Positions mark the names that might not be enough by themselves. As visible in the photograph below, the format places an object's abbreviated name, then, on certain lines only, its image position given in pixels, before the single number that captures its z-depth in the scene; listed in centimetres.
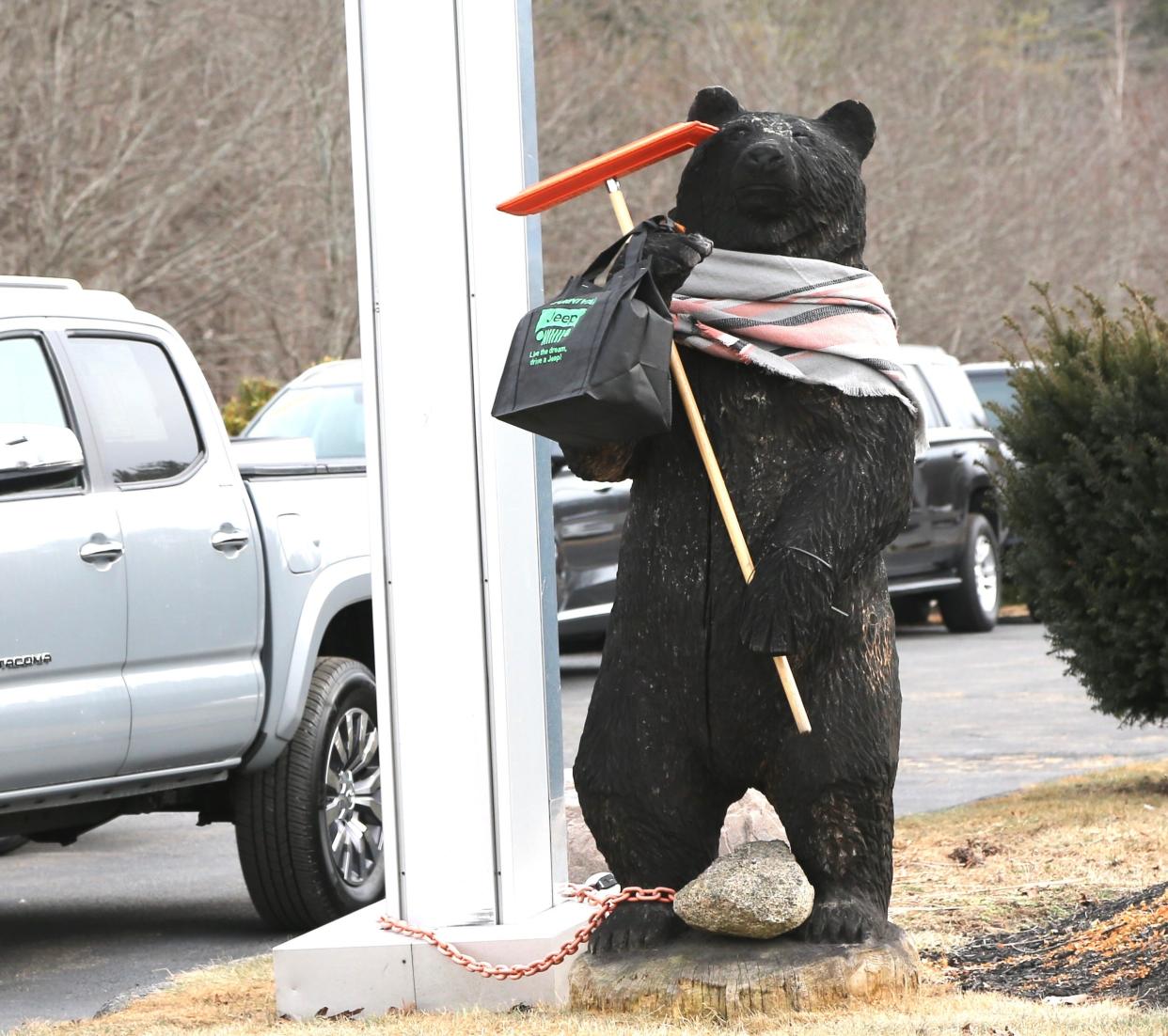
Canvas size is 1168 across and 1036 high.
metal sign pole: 996
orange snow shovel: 863
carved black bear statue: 883
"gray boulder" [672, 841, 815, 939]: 867
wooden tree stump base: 863
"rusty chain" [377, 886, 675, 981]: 911
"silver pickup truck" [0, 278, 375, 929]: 1192
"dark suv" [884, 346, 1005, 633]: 3347
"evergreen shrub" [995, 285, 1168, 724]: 1647
